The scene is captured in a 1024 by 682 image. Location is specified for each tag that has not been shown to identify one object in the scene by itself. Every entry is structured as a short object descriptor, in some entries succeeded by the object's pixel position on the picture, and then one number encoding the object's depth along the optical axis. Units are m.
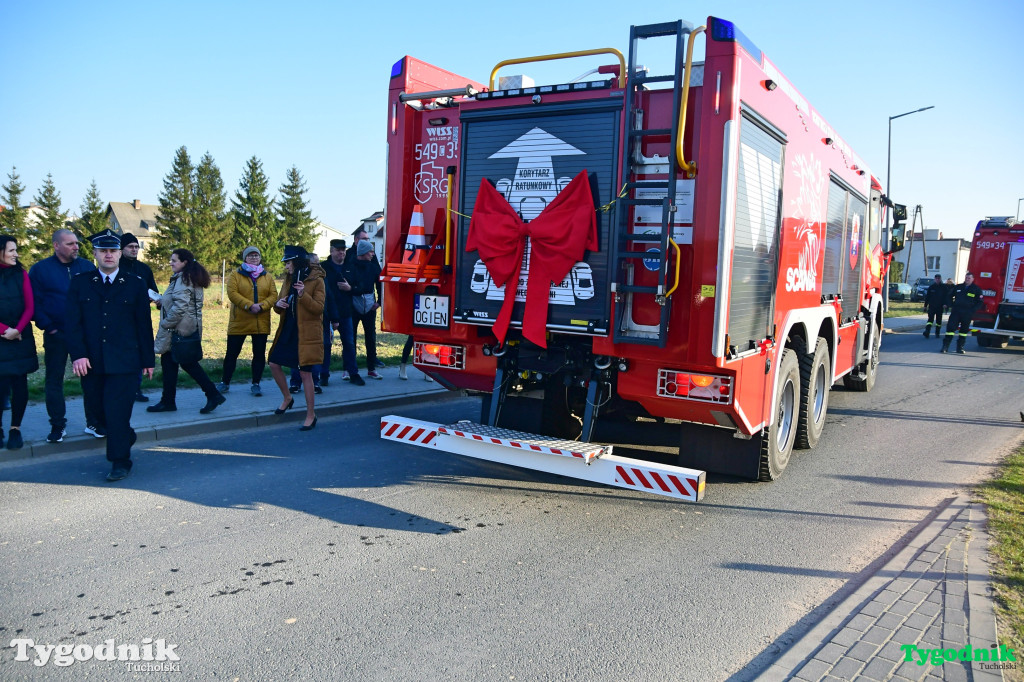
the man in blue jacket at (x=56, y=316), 6.75
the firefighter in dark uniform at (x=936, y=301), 22.94
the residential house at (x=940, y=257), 77.81
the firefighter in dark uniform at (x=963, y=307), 18.56
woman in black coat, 6.42
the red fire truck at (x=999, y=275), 19.55
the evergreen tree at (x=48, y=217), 56.81
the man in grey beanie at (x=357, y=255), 10.57
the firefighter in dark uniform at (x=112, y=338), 5.88
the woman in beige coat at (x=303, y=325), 7.88
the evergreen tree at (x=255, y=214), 70.19
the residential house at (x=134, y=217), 96.31
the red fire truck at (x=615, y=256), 5.05
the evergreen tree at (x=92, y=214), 60.75
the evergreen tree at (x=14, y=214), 53.28
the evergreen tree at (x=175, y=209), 67.38
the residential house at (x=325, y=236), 107.12
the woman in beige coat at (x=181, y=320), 8.11
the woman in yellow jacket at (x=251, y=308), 9.02
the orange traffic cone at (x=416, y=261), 6.32
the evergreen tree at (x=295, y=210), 79.94
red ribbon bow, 5.54
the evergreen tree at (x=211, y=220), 66.25
